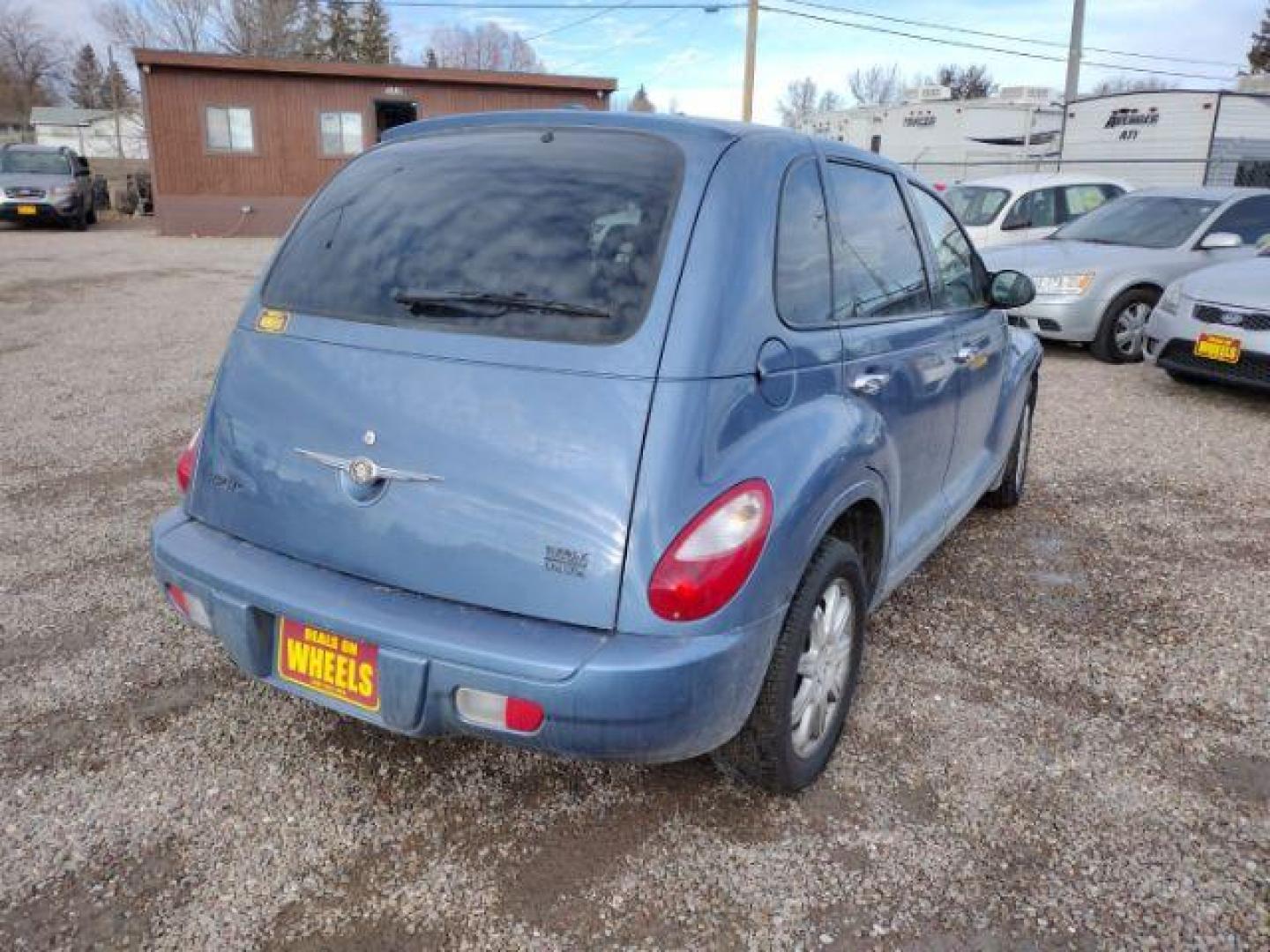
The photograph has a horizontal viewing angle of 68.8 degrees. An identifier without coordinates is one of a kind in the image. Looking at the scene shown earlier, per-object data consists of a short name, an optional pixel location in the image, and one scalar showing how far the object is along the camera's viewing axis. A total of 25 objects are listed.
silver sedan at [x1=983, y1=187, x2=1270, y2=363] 8.44
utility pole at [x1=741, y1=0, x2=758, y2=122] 20.91
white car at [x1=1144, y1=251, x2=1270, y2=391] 6.64
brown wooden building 20.66
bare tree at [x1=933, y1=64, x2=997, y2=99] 63.00
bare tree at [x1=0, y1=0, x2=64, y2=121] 69.56
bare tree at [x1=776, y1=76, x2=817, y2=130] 70.50
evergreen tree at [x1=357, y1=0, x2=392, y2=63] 57.81
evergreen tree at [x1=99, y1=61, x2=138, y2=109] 68.31
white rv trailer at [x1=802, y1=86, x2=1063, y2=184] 24.58
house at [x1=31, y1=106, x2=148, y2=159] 59.06
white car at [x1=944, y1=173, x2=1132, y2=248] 11.10
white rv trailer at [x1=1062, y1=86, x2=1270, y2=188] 18.56
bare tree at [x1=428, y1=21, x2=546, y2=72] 57.97
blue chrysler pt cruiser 1.96
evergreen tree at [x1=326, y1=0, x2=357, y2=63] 55.97
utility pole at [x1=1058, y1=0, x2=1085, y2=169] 21.64
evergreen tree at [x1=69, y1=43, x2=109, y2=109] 78.50
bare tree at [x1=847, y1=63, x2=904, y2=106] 66.50
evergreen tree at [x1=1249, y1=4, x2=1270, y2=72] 48.84
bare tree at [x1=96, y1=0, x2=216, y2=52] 48.09
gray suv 19.73
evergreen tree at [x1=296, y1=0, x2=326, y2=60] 50.12
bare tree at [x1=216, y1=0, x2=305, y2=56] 47.91
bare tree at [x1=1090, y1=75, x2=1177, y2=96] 44.39
